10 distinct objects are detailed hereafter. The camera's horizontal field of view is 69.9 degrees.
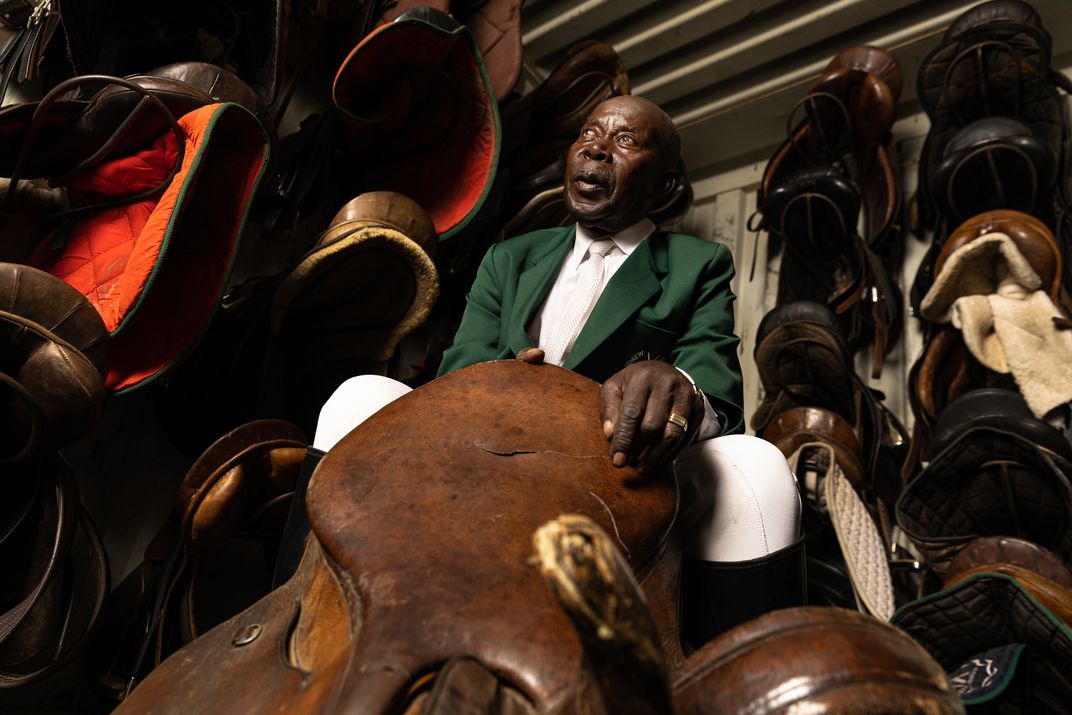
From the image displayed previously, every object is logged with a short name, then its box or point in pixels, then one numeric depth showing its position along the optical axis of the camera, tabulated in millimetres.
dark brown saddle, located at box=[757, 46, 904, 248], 2045
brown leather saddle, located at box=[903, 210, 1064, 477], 1621
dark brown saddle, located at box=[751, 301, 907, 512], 1794
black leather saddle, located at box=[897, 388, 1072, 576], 1396
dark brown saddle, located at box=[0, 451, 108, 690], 1006
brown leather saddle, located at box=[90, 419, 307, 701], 1141
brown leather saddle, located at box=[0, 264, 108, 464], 965
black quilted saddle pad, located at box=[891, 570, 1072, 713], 954
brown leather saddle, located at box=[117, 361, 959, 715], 339
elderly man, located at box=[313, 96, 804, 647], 729
